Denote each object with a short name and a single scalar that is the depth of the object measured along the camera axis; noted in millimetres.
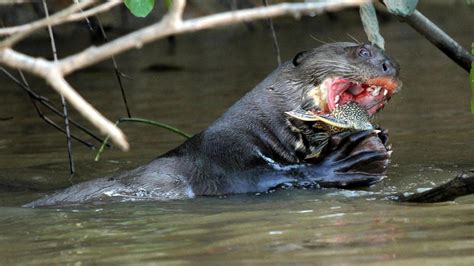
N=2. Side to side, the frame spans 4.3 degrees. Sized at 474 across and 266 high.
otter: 8040
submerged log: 7657
